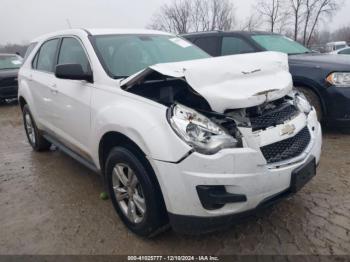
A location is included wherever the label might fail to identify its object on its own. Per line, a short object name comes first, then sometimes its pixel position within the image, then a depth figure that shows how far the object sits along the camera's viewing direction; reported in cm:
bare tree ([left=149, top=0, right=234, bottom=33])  3353
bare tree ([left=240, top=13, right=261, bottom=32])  3222
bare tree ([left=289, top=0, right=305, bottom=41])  3033
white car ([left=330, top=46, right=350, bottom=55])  1440
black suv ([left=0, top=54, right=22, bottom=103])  1025
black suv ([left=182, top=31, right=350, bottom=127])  446
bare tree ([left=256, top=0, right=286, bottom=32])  3097
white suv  210
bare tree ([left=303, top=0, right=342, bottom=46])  3044
